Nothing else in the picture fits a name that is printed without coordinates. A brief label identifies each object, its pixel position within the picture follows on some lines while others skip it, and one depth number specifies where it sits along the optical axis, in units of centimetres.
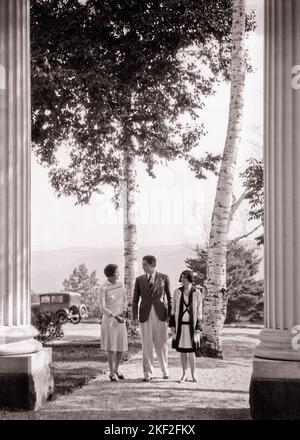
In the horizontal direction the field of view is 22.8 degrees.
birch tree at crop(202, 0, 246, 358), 1460
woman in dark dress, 1029
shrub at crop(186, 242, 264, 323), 2803
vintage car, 3198
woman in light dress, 1013
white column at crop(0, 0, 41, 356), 785
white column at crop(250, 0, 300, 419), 742
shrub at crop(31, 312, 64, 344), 1509
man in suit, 1042
